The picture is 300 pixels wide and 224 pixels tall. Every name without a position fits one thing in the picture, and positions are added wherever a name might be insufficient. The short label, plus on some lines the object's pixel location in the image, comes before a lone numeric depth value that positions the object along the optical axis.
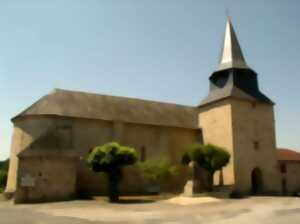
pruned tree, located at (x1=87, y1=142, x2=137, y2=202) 23.08
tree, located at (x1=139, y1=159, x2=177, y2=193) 27.33
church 24.72
